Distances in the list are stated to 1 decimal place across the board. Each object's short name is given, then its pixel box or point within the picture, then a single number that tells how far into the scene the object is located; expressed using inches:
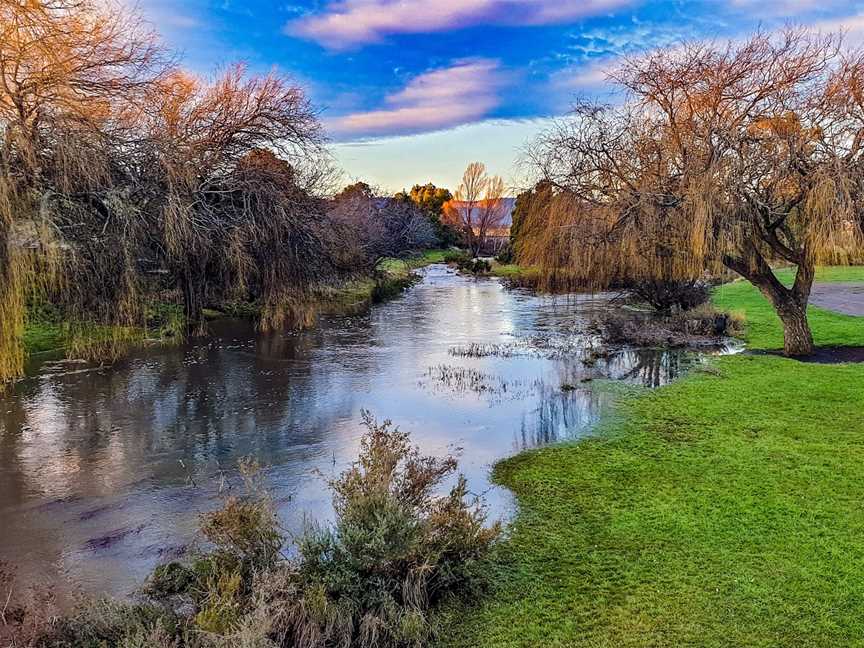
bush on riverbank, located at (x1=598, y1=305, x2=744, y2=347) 606.9
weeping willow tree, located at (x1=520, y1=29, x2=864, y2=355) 413.1
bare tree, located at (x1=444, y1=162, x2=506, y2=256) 2518.5
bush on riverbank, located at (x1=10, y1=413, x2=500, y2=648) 147.6
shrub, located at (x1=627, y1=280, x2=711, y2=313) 764.6
